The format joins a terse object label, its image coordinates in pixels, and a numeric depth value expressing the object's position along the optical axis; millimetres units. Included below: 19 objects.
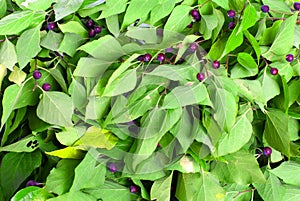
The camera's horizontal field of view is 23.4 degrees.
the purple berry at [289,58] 748
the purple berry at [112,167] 740
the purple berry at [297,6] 774
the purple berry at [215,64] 709
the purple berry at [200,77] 700
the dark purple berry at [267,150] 769
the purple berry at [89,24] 754
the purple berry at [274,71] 735
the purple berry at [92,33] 747
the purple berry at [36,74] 723
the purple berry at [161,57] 709
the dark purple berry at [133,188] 751
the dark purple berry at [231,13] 728
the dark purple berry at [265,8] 748
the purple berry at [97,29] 746
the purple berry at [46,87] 728
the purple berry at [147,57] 709
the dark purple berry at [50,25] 741
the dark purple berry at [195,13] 736
